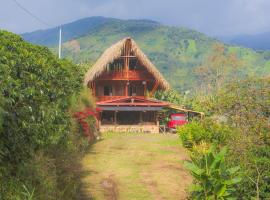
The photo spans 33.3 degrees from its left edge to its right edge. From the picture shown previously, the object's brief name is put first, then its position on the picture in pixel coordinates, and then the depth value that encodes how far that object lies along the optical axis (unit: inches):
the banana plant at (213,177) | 440.1
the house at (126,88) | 1393.9
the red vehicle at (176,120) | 1432.6
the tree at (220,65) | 2503.7
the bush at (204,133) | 801.6
